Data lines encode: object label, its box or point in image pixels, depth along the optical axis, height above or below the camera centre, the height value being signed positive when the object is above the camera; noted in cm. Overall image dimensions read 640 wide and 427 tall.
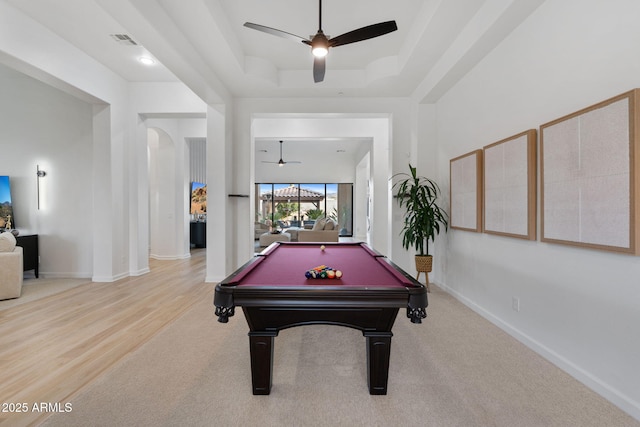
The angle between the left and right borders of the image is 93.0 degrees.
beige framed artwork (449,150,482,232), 335 +22
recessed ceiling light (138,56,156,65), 428 +214
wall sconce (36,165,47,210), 498 +60
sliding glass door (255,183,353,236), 1235 +25
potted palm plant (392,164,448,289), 409 -14
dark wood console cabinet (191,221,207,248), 880 -64
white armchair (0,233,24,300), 370 -73
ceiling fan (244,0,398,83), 255 +153
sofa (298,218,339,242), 753 -57
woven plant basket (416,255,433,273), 412 -72
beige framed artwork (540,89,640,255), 172 +22
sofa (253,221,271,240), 995 -60
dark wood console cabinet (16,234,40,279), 466 -63
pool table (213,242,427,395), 159 -49
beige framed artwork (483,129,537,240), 251 +22
